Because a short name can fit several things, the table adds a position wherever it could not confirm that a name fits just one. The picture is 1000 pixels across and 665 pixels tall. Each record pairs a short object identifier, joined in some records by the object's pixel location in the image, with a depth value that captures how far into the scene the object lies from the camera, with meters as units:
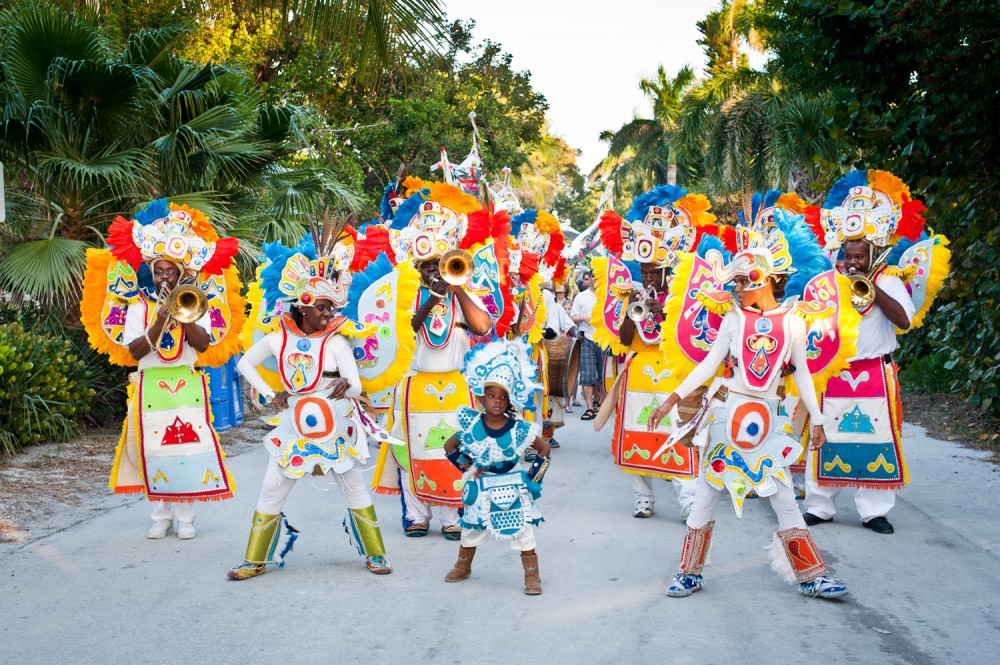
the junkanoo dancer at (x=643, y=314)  7.94
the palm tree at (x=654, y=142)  46.78
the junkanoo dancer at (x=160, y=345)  7.03
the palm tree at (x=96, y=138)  10.60
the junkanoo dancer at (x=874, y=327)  7.60
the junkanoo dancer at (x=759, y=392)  5.70
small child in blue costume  5.82
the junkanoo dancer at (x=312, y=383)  6.14
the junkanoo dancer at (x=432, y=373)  7.19
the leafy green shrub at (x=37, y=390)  9.83
